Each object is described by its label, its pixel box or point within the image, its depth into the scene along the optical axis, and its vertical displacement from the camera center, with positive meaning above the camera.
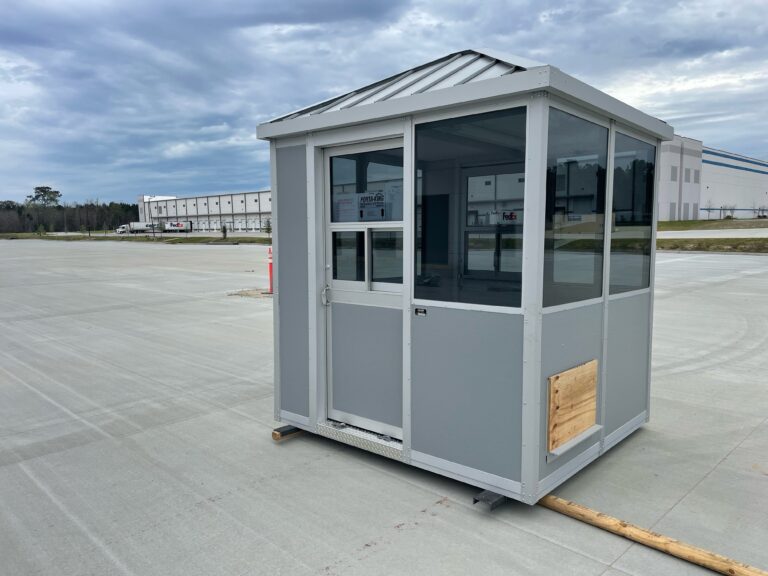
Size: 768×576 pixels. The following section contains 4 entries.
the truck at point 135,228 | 98.61 +1.33
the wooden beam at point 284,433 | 4.59 -1.67
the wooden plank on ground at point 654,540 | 2.76 -1.67
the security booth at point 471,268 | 3.29 -0.23
